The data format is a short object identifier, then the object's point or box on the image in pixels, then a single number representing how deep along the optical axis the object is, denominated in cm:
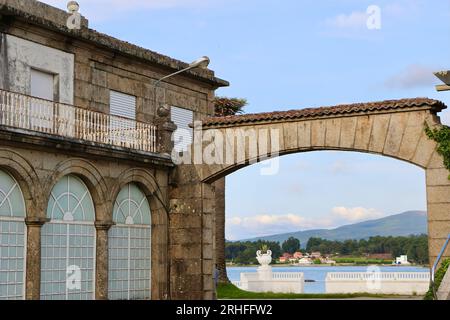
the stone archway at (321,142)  1875
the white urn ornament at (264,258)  3775
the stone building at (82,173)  1784
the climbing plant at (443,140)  1852
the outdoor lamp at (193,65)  2175
